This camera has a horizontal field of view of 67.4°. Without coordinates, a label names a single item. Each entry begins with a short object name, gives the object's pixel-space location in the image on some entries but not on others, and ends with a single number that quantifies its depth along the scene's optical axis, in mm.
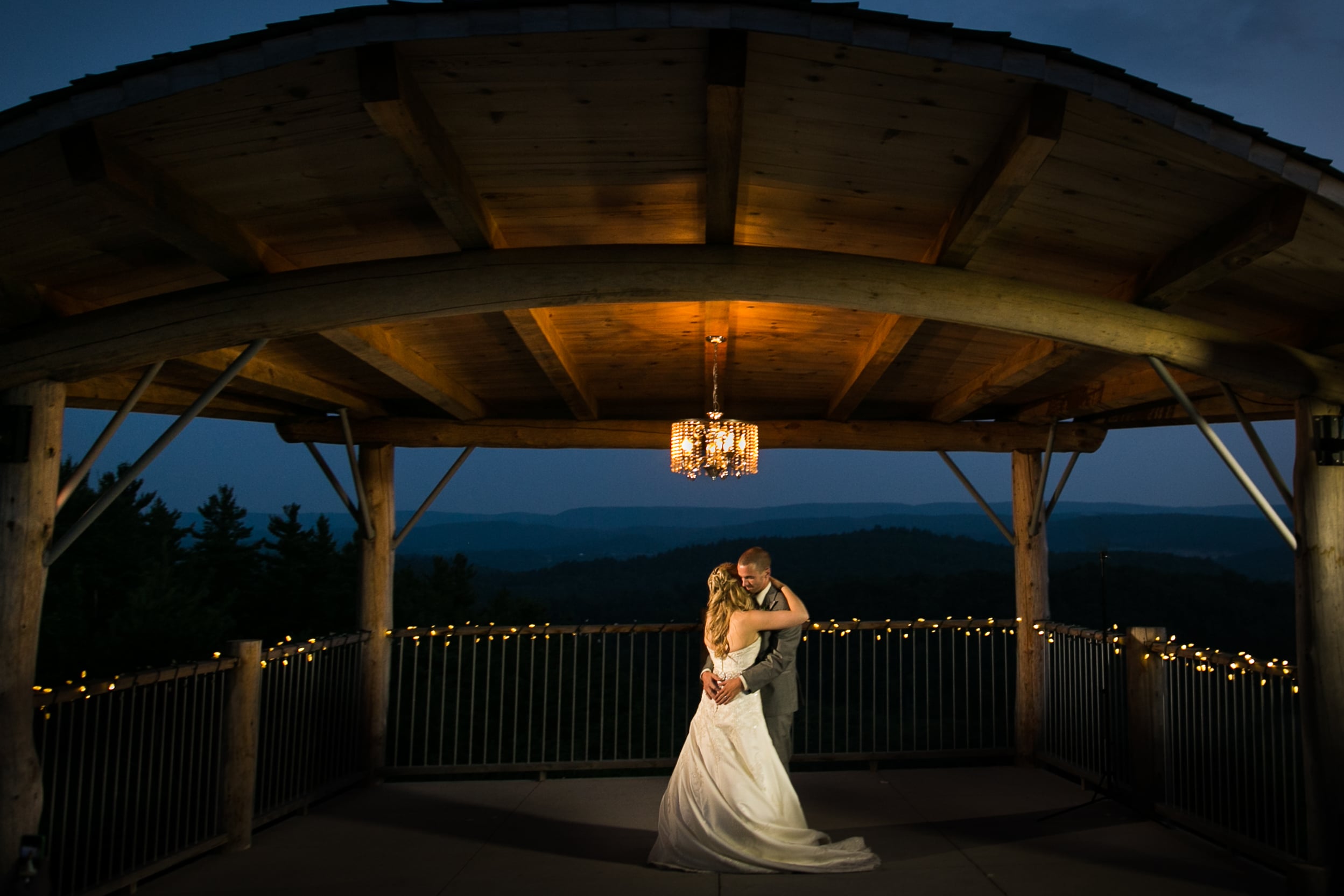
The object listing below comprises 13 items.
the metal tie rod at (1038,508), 8094
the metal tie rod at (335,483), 7518
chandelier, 6316
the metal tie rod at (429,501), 7828
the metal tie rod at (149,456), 4145
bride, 4930
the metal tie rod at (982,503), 7941
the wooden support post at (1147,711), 6016
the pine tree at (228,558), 20375
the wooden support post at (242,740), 5484
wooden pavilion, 3029
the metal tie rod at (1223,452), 4637
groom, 5125
